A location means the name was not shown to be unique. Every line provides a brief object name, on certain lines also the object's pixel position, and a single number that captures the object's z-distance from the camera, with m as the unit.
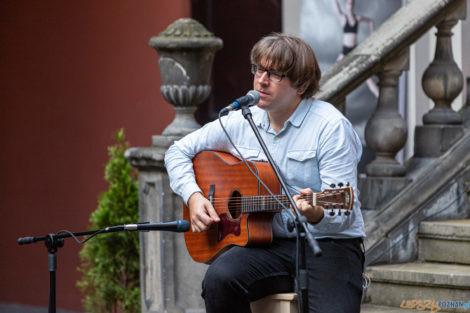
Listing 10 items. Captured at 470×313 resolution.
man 7.15
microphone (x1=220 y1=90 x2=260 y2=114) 6.74
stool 7.29
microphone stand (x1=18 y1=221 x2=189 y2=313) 6.57
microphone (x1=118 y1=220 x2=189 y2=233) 6.57
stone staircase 8.97
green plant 11.63
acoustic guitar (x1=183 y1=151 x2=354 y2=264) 7.30
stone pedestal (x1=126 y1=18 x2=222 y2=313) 9.98
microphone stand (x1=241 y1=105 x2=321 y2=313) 6.14
